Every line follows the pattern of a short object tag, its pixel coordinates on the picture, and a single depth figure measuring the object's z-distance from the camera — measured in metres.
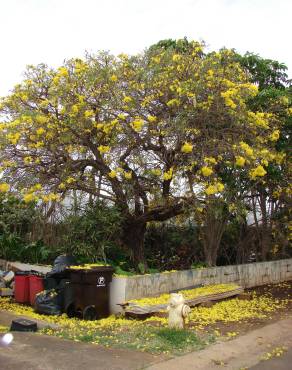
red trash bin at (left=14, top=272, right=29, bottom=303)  11.01
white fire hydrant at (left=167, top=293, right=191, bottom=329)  7.67
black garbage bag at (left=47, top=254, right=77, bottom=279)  10.20
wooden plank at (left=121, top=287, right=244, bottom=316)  9.38
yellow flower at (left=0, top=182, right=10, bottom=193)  10.37
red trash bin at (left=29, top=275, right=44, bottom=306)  10.65
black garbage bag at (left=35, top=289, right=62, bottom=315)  9.76
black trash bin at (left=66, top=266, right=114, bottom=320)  9.52
